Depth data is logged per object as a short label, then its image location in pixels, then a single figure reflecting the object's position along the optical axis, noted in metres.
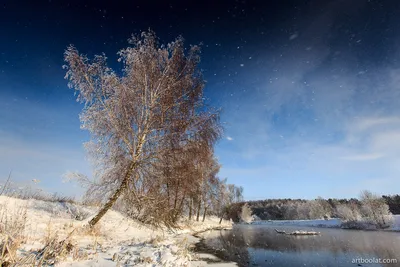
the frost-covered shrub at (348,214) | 40.09
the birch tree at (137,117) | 6.89
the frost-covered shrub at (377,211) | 35.17
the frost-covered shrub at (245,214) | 70.34
